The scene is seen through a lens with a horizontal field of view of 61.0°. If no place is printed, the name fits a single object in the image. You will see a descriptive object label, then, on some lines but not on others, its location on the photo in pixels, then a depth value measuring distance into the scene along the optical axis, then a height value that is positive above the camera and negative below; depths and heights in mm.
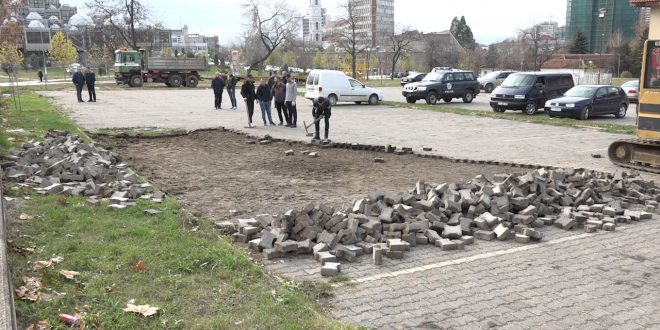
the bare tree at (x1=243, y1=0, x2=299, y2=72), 78938 +7566
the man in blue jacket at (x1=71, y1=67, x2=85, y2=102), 29197 +200
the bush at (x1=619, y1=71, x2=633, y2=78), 66250 +404
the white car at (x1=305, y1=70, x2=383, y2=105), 29375 -370
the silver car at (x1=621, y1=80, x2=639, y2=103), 32031 -668
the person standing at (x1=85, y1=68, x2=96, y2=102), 29703 +197
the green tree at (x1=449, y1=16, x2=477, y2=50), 123019 +10954
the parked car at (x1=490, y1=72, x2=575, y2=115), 25828 -517
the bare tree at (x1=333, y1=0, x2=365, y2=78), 66188 +5923
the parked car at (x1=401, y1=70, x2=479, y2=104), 31109 -415
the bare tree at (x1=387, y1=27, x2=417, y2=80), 74812 +5570
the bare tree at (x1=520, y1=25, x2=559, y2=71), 70219 +4335
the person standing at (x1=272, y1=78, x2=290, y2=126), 20094 -545
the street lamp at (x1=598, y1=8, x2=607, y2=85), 65750 +2483
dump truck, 47519 +1204
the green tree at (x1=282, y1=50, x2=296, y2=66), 95025 +3980
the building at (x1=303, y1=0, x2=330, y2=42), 168625 +18880
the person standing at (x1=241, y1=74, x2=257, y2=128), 19734 -453
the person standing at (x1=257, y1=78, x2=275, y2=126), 20406 -580
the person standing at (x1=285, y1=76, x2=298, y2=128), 19828 -612
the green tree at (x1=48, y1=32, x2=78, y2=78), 62594 +3659
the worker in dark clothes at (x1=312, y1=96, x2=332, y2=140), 16359 -878
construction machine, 11820 -594
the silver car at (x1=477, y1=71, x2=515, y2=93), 44500 -26
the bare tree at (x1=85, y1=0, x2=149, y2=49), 67562 +8444
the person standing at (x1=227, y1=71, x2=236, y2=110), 26906 -224
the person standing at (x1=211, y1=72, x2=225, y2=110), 26344 -214
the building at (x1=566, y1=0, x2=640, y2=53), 92375 +10021
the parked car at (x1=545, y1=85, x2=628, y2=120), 23094 -996
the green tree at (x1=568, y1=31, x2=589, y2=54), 87062 +5217
